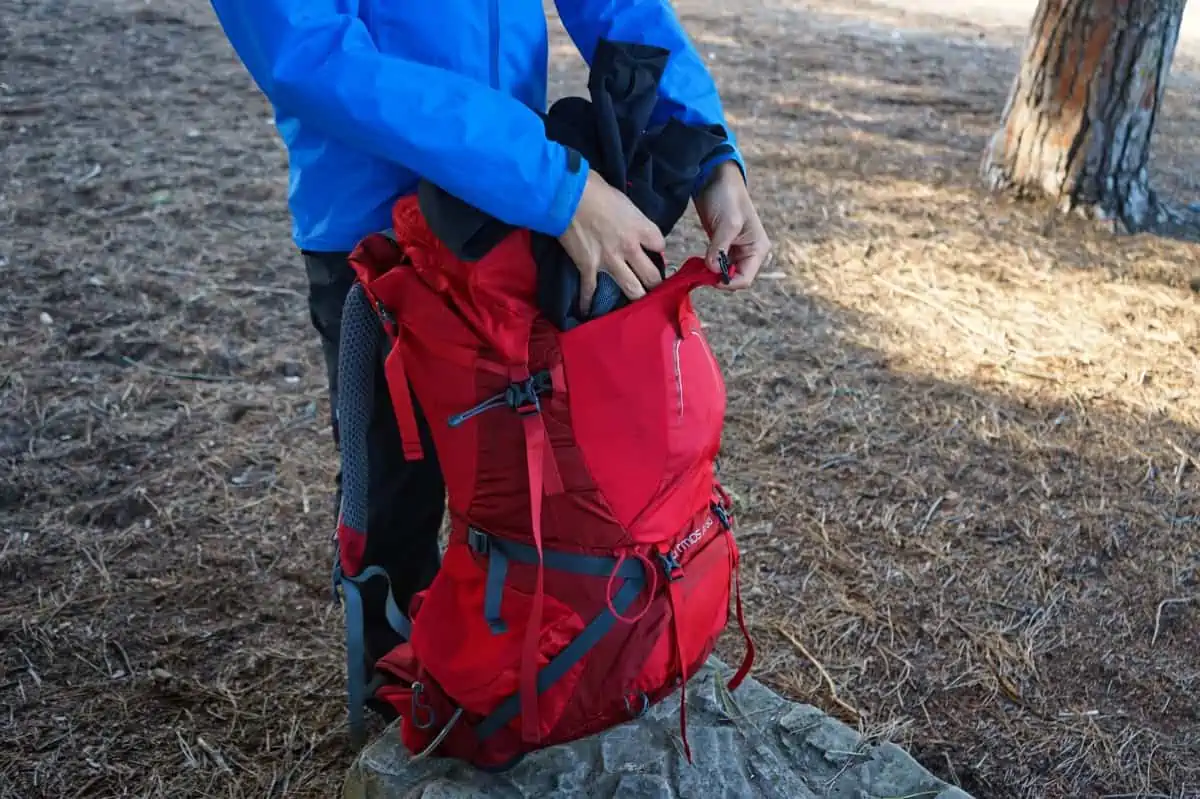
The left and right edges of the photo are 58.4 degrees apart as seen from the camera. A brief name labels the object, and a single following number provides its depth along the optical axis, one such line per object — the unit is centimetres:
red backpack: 162
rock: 191
